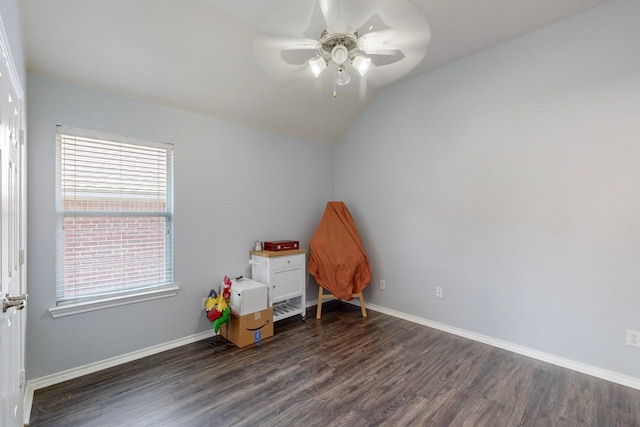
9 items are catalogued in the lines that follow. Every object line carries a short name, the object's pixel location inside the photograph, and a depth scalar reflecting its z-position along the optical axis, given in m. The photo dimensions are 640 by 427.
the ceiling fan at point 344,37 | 1.46
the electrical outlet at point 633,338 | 2.13
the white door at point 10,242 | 1.06
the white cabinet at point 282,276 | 3.14
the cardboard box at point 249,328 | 2.75
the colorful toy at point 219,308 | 2.70
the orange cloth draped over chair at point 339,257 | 3.43
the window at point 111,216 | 2.23
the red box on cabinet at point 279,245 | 3.26
